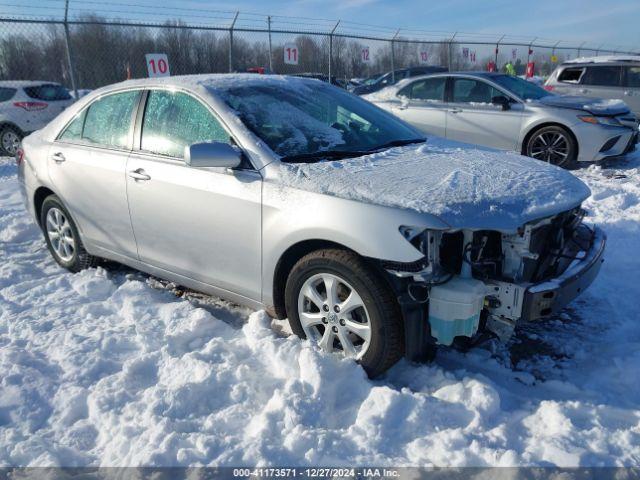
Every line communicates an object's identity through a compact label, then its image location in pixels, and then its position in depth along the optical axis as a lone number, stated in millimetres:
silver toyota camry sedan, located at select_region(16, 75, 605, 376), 2605
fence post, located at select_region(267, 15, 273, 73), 12945
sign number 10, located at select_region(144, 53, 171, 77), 11105
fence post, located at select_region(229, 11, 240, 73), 12148
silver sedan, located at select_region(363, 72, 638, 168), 7805
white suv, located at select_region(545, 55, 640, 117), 10711
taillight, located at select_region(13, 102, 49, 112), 10742
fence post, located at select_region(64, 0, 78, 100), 10377
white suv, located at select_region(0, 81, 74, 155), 10727
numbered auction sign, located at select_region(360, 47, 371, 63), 15906
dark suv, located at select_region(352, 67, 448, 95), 19672
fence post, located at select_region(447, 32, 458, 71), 18141
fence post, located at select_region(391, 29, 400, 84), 16281
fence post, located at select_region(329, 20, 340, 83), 14078
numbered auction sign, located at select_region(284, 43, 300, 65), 12938
